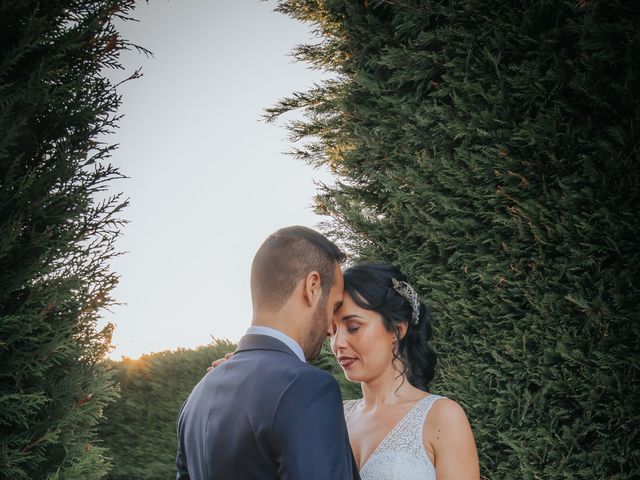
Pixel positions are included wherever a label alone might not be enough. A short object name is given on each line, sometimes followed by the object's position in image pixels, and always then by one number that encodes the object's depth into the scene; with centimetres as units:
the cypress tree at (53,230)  344
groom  172
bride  294
